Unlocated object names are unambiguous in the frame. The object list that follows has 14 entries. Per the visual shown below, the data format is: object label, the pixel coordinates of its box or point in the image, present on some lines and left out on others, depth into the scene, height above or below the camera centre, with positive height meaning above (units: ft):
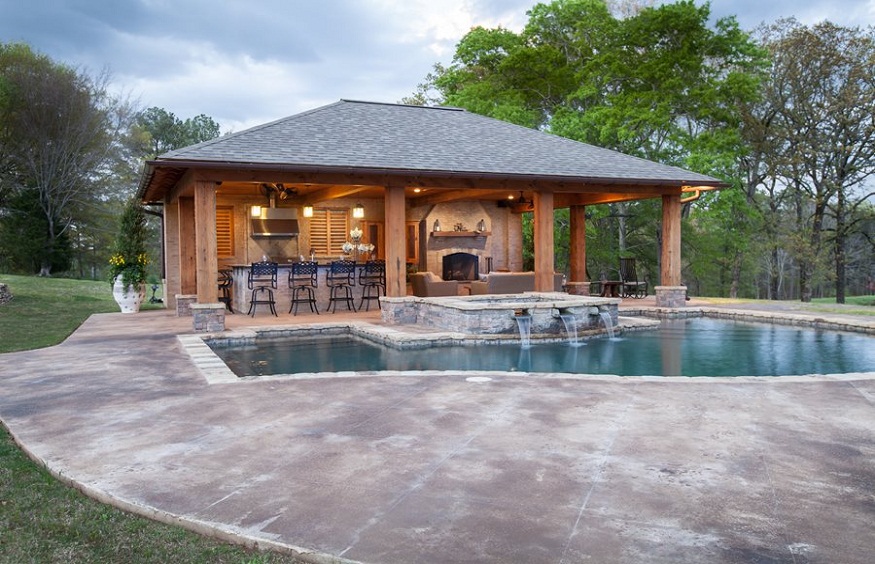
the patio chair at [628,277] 54.44 -0.55
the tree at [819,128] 61.41 +13.97
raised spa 32.01 -2.13
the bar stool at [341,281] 44.24 -0.42
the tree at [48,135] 80.43 +18.51
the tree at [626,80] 63.10 +20.26
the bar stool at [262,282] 42.55 -0.39
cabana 34.68 +5.72
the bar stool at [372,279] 45.68 -0.33
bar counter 43.57 -1.01
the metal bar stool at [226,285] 47.21 -0.60
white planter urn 47.21 -1.28
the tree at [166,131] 116.88 +26.75
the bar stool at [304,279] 43.19 -0.23
